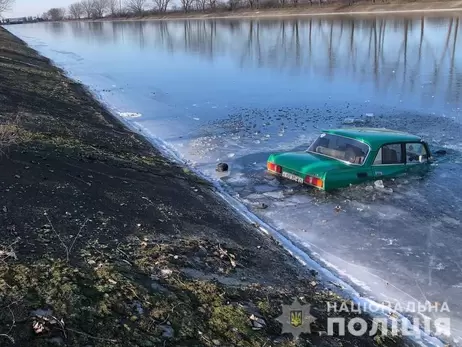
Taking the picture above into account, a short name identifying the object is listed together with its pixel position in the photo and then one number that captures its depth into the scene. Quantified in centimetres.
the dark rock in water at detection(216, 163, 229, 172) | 1199
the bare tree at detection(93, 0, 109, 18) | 18012
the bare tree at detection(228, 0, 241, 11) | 12058
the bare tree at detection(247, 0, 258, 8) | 11438
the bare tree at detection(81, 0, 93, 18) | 18450
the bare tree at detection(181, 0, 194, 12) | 14100
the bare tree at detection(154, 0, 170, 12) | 15301
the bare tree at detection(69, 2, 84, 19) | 19462
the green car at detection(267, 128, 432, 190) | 1029
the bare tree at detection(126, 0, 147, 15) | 16098
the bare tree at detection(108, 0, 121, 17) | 16818
